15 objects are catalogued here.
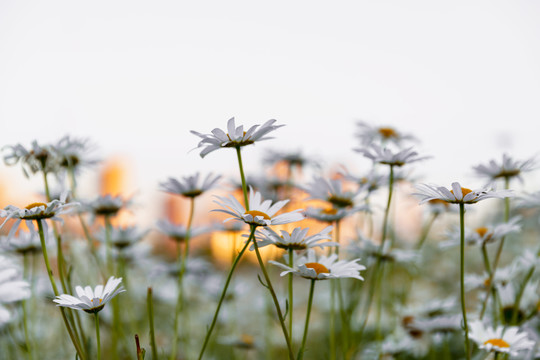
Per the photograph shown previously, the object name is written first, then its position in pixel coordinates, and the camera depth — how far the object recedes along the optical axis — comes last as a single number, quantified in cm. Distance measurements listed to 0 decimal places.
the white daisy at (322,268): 60
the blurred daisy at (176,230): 82
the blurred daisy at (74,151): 72
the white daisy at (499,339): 64
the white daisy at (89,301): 57
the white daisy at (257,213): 59
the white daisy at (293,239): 61
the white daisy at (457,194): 60
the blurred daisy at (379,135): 84
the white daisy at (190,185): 71
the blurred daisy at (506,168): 72
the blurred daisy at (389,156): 68
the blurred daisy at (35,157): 68
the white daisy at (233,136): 61
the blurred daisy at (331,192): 73
